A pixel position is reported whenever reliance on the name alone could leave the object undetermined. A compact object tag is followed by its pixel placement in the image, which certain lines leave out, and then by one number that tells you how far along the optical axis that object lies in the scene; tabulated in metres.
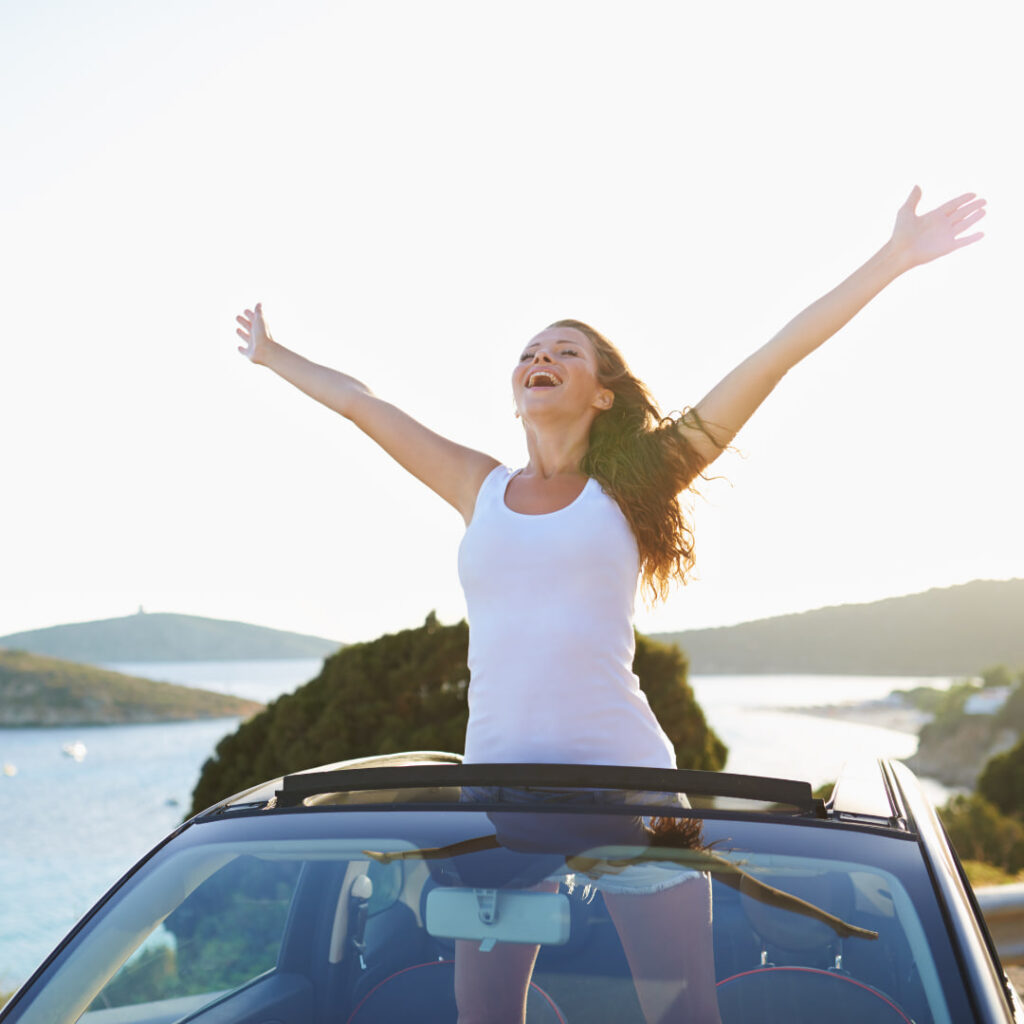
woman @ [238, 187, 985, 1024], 1.55
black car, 1.37
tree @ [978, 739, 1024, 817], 22.91
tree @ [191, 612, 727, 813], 8.77
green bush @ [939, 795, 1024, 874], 10.65
